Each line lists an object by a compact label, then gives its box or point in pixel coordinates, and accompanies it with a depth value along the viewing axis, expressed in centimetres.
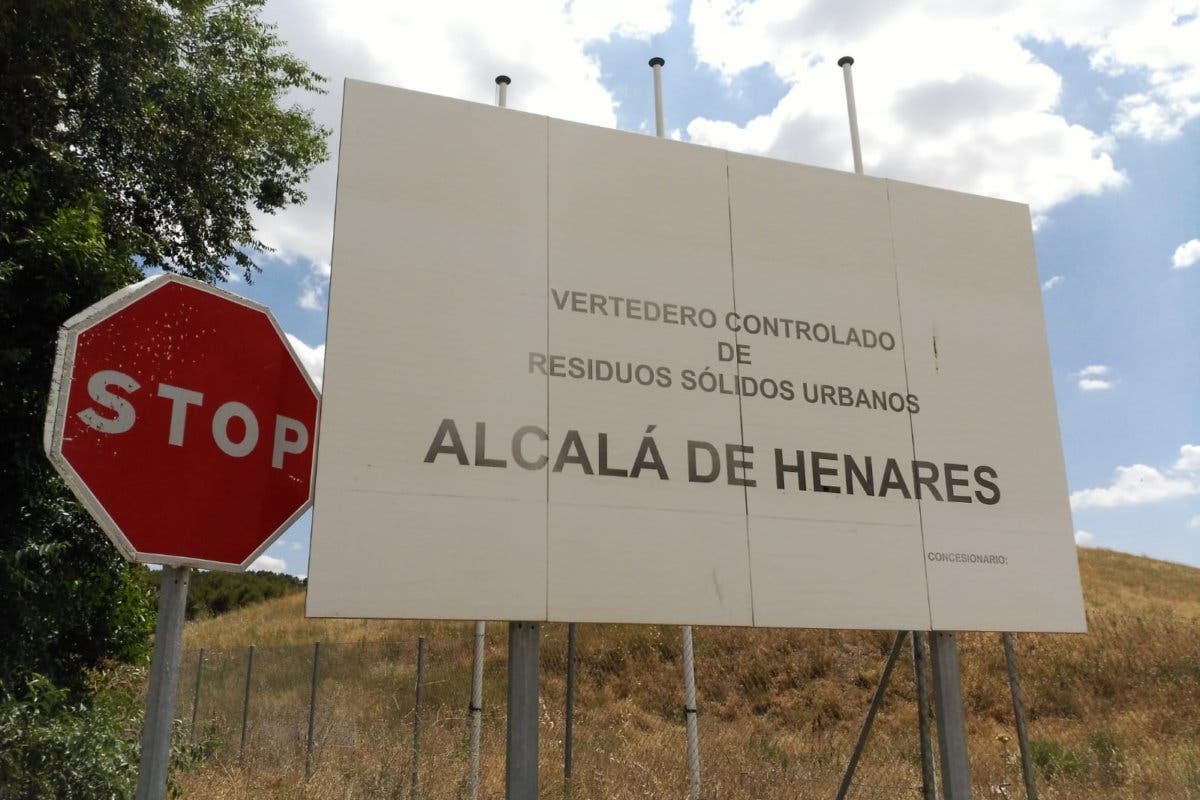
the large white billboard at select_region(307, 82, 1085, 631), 520
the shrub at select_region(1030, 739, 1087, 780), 1311
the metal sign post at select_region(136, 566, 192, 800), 268
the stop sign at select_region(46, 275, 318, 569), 265
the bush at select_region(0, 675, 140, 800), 713
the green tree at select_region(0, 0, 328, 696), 916
